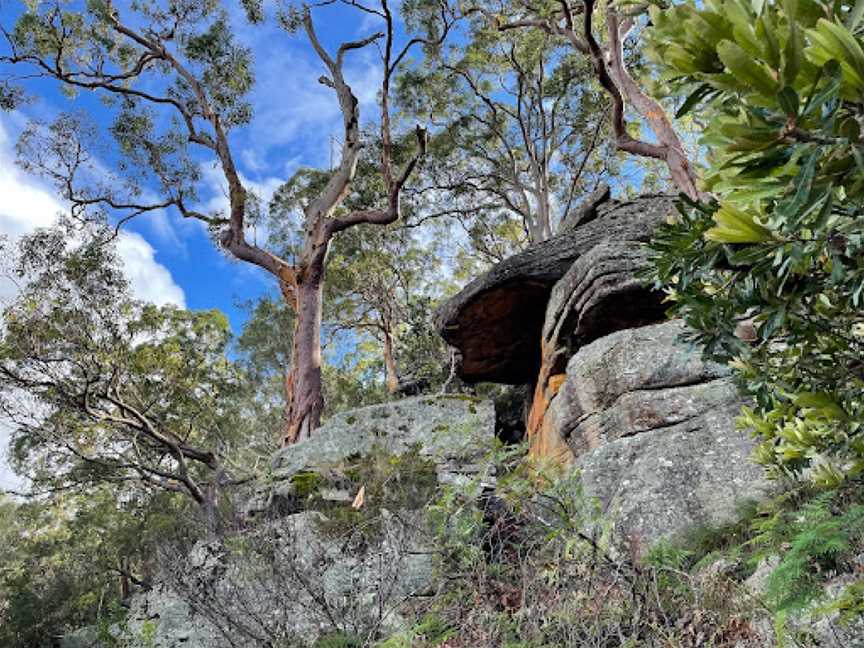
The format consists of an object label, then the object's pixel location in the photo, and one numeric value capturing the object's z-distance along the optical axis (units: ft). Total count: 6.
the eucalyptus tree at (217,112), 46.01
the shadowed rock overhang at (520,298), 31.89
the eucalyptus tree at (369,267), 59.47
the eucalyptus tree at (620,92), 29.86
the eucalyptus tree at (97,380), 38.04
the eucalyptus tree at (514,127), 55.06
